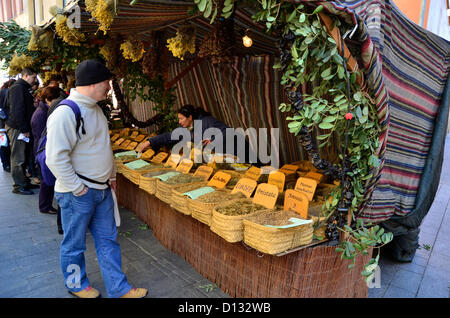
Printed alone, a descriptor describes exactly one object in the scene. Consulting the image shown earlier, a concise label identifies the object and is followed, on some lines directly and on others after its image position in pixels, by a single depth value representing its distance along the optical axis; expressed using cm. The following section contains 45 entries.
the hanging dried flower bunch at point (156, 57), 377
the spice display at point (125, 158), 376
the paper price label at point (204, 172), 305
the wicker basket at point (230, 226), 188
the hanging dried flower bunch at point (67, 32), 338
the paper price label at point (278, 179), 254
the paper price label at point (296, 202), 200
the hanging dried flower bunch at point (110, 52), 414
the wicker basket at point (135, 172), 312
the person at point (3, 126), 502
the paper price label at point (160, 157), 370
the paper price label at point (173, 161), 347
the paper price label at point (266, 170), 301
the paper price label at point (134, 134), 509
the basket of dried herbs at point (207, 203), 214
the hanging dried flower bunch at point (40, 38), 389
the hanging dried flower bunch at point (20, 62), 444
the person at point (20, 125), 441
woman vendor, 385
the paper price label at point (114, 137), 505
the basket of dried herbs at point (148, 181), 288
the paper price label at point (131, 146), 444
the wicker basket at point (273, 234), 171
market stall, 171
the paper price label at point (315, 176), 282
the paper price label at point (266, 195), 216
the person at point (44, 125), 364
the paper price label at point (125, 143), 454
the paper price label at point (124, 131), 538
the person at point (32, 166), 478
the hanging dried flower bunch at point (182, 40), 298
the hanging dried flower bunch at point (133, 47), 369
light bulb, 325
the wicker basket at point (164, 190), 262
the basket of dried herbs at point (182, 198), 235
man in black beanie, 188
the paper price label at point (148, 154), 385
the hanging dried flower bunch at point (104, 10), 235
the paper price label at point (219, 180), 271
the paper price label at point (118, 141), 468
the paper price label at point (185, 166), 322
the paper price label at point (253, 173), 287
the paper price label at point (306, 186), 209
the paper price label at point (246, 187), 246
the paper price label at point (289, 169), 320
